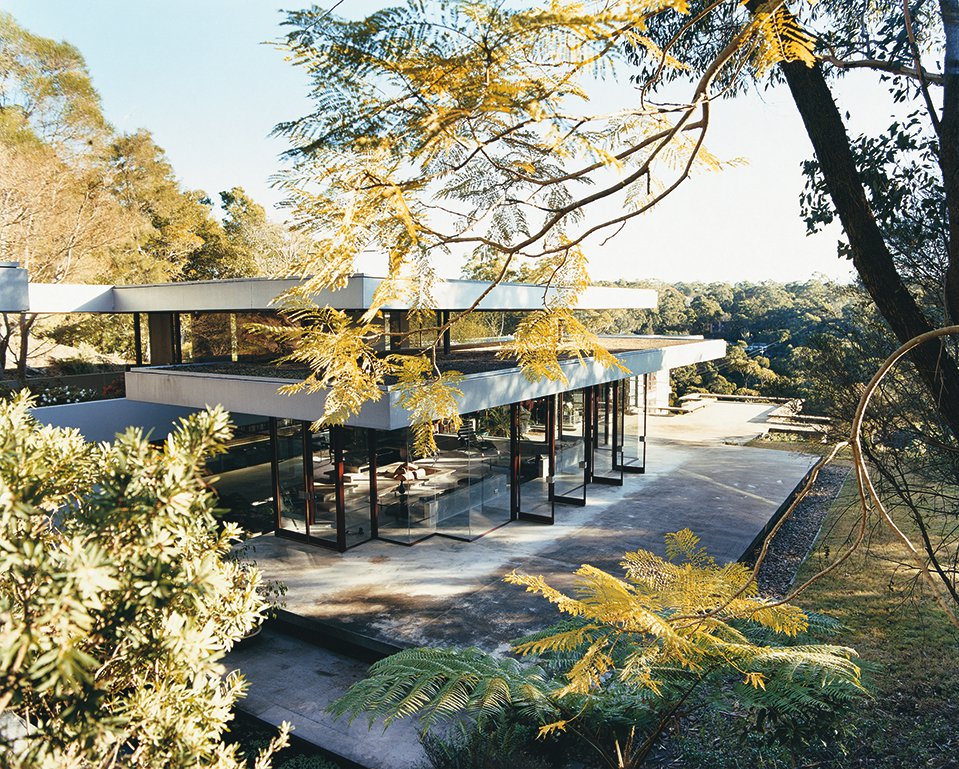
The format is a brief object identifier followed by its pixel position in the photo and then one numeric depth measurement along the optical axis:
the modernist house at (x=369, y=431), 11.62
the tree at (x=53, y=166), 23.08
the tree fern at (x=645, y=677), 4.09
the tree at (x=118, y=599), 1.78
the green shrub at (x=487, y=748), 4.93
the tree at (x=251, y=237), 33.88
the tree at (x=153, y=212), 28.44
